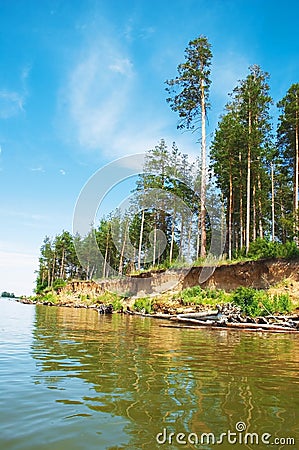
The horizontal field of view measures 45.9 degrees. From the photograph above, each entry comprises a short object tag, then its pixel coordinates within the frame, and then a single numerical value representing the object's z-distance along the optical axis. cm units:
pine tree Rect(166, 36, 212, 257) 2781
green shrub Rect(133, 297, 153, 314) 2673
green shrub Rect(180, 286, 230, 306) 2266
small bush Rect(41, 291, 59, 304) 5815
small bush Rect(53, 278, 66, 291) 6781
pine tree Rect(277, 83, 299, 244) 2716
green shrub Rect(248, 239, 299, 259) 2273
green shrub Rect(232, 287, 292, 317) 1866
